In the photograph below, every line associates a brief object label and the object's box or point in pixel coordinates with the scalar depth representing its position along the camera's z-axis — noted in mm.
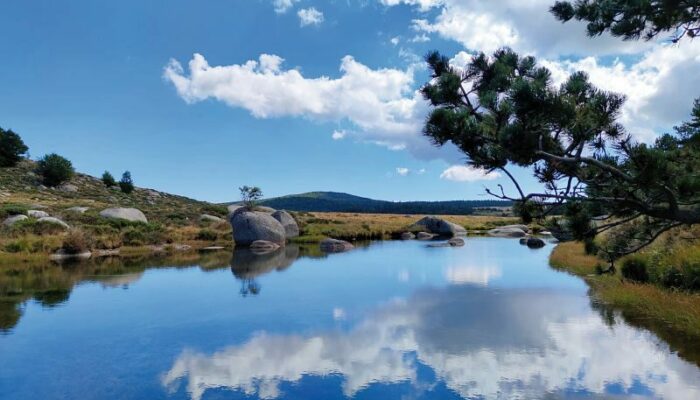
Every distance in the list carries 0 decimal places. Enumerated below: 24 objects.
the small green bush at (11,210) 32547
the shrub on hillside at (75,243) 26859
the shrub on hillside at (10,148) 63062
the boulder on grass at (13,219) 29328
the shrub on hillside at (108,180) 72062
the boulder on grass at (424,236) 49306
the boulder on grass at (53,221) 29450
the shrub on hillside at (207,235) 38194
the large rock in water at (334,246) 34141
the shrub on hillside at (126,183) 70375
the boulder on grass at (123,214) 36397
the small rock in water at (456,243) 39419
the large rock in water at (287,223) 43062
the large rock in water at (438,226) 55812
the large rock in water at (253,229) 35688
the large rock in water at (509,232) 56444
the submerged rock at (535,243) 39094
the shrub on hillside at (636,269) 15959
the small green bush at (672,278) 13336
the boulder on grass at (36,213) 32688
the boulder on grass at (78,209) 37569
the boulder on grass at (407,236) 49206
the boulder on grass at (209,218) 46875
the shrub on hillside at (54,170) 60906
